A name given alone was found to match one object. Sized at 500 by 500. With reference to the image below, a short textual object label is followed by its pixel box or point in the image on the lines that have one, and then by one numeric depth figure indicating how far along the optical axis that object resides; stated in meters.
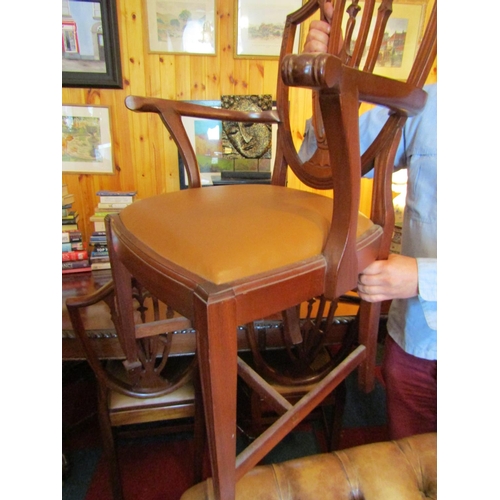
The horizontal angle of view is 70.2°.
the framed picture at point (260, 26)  1.81
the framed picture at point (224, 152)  1.95
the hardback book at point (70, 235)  1.66
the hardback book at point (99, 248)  1.67
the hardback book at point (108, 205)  1.76
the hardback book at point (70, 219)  1.69
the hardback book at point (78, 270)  1.63
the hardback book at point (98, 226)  1.71
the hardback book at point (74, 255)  1.62
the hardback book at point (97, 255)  1.66
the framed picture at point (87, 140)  1.87
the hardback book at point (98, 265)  1.67
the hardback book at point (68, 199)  1.73
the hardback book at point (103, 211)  1.74
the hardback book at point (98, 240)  1.67
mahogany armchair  0.40
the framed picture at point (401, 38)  1.93
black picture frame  1.74
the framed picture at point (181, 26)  1.77
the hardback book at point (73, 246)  1.66
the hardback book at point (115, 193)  1.75
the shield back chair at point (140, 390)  0.81
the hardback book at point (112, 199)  1.76
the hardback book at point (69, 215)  1.70
